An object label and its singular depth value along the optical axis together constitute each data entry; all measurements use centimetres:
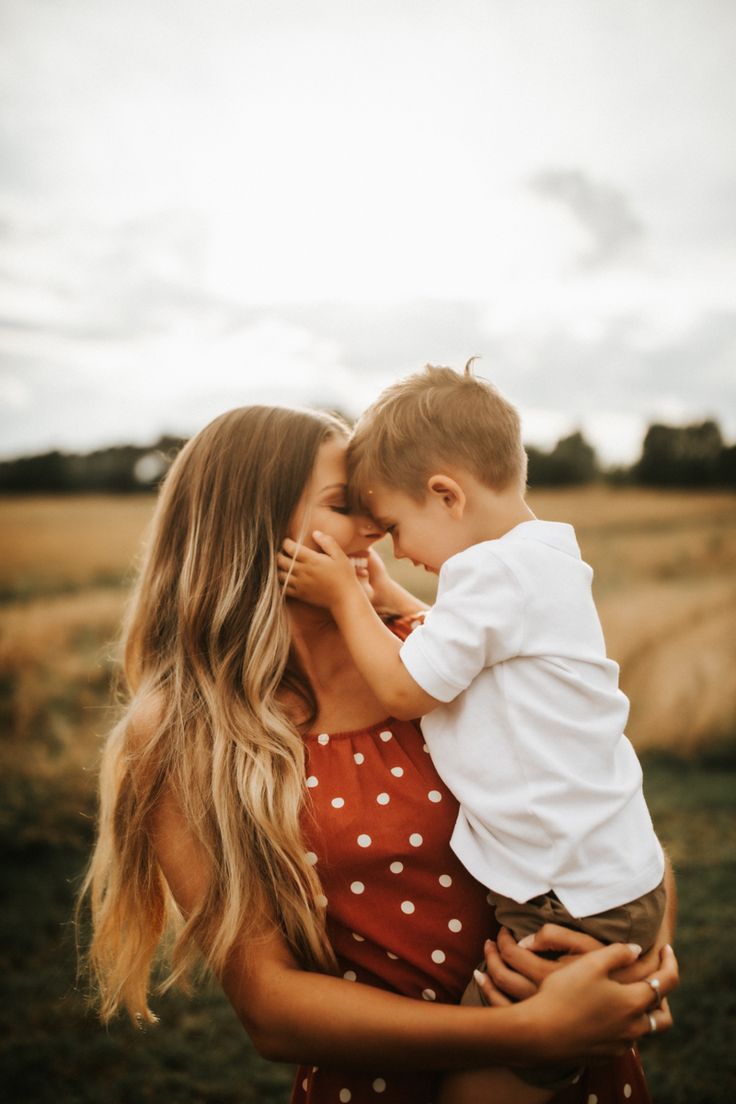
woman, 135
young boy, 142
